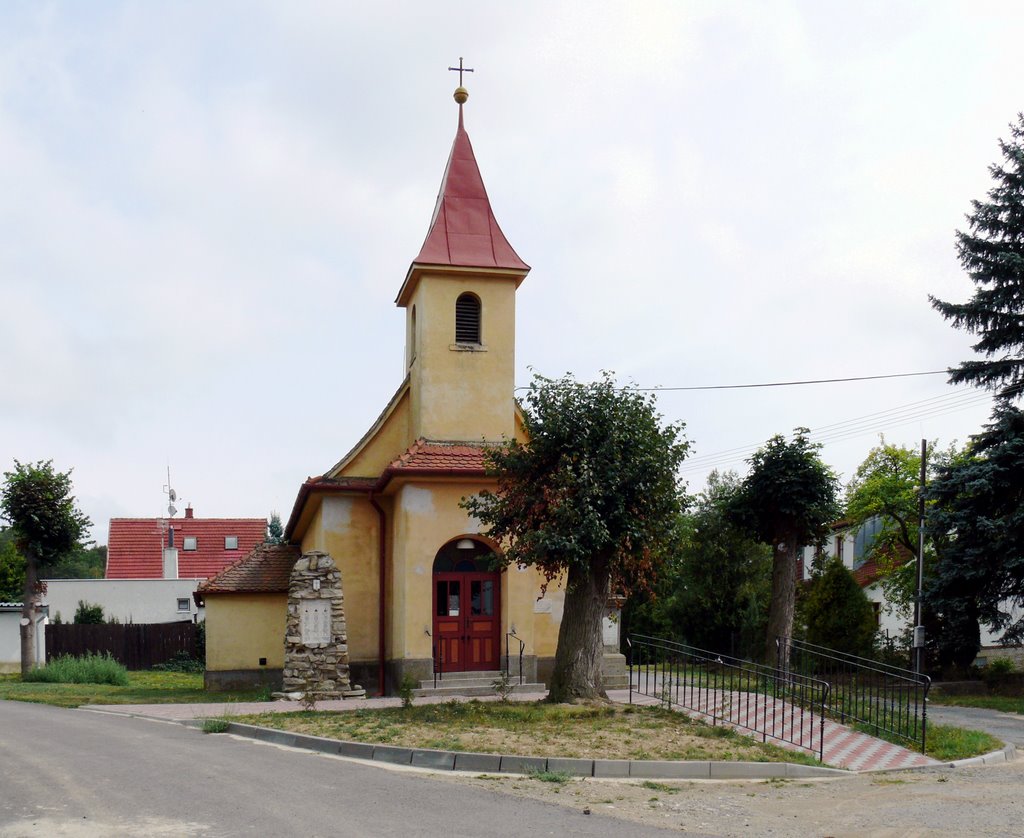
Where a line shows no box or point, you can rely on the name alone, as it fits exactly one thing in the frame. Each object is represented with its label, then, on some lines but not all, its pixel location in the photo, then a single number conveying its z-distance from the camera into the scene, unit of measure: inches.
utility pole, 1056.4
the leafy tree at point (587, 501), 666.2
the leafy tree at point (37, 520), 1168.2
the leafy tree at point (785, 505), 997.2
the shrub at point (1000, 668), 1018.8
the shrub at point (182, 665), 1514.5
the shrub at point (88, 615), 1681.8
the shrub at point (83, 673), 1084.5
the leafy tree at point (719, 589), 1397.6
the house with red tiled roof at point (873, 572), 1406.3
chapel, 848.9
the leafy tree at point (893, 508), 1306.6
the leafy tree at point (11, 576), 1888.5
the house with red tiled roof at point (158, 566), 1851.6
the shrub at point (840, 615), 1286.9
